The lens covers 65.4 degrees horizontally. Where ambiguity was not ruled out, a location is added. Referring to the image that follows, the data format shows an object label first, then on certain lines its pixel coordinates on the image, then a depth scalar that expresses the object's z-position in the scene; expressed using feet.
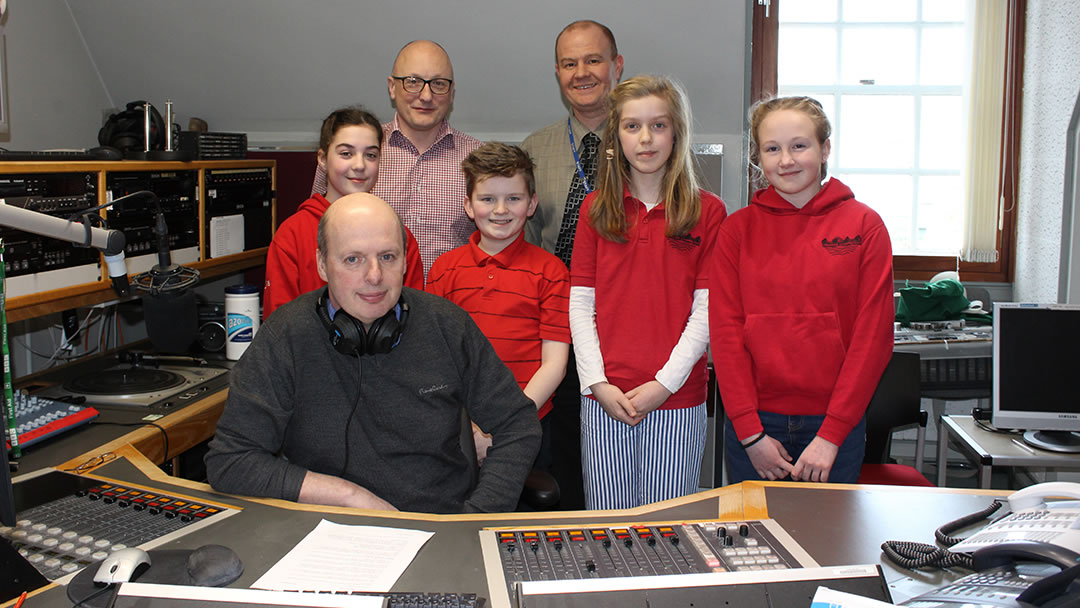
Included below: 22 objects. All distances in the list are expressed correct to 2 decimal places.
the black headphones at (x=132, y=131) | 9.51
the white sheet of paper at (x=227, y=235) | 10.48
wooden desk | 4.34
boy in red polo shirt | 7.51
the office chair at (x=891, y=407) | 9.16
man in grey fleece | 5.44
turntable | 7.97
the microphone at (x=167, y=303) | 5.67
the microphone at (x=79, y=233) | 4.59
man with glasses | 8.60
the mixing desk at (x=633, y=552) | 4.25
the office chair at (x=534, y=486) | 6.09
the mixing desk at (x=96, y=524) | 4.63
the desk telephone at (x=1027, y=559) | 3.37
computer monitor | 8.13
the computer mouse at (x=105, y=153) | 8.28
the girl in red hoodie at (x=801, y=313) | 6.59
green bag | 11.63
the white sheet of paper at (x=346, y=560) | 4.19
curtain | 12.37
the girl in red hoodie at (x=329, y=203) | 7.60
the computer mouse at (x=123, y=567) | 3.90
